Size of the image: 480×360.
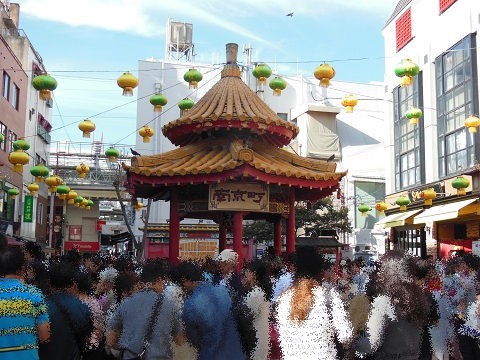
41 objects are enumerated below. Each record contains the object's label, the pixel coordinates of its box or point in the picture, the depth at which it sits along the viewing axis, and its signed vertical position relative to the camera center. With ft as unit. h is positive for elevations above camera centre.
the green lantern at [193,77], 47.83 +14.00
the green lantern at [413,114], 53.16 +12.40
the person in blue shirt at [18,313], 13.67 -1.67
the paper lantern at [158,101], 49.11 +12.36
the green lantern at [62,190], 75.51 +7.14
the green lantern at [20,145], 58.95 +10.13
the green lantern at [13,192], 78.33 +7.05
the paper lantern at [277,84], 48.03 +13.51
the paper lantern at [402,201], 70.28 +5.70
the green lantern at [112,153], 60.72 +9.66
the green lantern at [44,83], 42.63 +11.91
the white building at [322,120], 129.59 +30.96
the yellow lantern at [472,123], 56.08 +12.23
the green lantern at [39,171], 62.18 +7.88
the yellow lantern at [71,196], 80.80 +6.87
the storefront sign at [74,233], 141.90 +2.87
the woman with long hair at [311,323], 14.93 -1.99
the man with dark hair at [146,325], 16.63 -2.33
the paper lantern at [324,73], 41.75 +12.60
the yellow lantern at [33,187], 72.49 +7.15
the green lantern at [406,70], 43.31 +13.36
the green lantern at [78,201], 93.12 +7.22
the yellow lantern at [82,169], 68.46 +8.96
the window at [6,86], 90.13 +25.08
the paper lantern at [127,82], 42.83 +12.10
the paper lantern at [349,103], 47.50 +11.95
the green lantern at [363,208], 78.18 +5.34
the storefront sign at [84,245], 139.54 -0.08
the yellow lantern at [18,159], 55.36 +8.15
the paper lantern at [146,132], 57.26 +11.29
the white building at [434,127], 73.41 +17.79
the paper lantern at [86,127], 49.98 +10.18
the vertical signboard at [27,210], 102.20 +6.04
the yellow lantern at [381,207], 78.36 +5.57
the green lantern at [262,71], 46.42 +14.10
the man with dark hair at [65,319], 16.25 -2.17
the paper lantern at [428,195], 65.10 +6.00
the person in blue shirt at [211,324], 16.29 -2.23
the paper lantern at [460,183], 63.60 +7.21
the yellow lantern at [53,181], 67.77 +7.43
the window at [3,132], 88.53 +17.33
